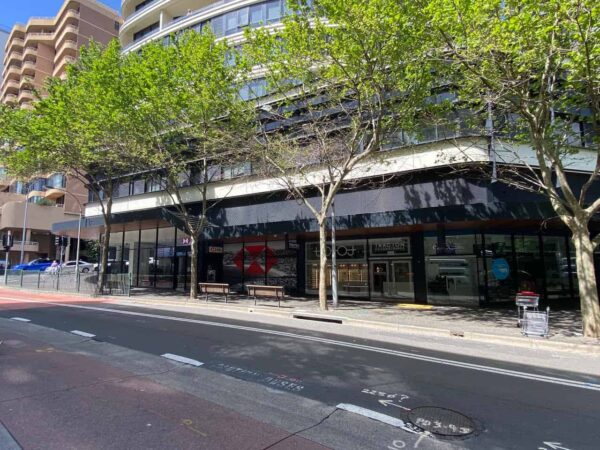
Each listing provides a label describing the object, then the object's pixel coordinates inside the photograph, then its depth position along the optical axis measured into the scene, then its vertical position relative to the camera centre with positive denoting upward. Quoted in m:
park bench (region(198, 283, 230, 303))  19.36 -0.93
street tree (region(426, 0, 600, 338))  8.79 +5.05
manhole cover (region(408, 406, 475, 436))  4.65 -1.86
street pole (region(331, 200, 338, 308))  16.69 -0.27
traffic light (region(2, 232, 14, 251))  29.39 +2.15
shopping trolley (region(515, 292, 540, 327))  11.36 -0.97
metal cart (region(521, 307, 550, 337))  10.62 -1.55
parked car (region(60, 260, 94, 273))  46.93 +0.49
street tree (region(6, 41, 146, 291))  18.01 +6.92
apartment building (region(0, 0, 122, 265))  62.69 +34.62
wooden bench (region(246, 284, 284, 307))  17.19 -1.00
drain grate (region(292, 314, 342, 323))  14.22 -1.80
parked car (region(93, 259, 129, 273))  31.08 +0.28
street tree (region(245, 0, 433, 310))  11.64 +6.52
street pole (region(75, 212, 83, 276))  26.88 +2.91
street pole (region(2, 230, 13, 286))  29.40 +2.07
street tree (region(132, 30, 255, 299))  16.73 +7.18
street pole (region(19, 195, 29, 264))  56.45 +7.32
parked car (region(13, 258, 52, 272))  47.85 +0.67
